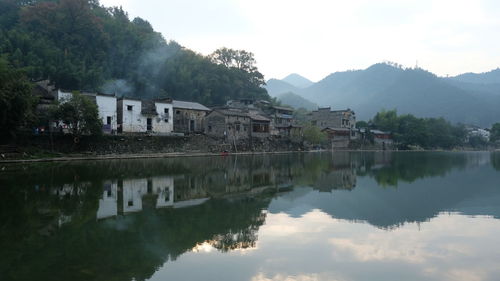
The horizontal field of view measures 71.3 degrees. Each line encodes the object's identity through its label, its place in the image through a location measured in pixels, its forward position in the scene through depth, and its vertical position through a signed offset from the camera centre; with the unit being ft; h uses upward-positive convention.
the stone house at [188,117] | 165.68 +12.29
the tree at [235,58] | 283.22 +68.48
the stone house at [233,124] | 167.53 +8.88
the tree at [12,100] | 91.30 +11.17
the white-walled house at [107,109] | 133.90 +12.88
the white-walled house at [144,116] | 142.51 +11.09
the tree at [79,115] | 109.19 +8.40
